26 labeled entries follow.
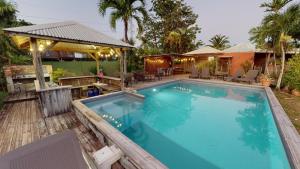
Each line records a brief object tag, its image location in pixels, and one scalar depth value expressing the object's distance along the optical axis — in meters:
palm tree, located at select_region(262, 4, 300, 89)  7.46
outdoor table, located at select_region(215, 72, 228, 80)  12.57
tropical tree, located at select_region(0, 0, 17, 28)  8.52
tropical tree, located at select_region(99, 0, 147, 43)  9.81
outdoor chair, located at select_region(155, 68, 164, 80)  12.90
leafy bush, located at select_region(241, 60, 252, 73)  13.53
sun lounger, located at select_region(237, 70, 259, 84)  10.14
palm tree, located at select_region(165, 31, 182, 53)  18.12
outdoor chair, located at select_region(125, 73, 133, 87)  9.63
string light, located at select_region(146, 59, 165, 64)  16.39
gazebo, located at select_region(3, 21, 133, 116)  4.32
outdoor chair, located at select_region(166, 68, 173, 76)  15.80
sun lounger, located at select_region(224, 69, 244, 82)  11.26
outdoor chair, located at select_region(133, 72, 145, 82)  11.03
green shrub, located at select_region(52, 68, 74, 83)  8.22
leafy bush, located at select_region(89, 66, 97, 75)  13.95
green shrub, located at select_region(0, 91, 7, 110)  5.36
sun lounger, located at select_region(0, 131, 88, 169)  1.43
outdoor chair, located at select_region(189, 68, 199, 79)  13.38
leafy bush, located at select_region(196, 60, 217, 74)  14.93
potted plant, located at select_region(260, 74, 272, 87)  9.17
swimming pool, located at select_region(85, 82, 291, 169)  3.42
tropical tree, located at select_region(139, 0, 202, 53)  20.67
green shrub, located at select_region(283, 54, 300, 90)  7.33
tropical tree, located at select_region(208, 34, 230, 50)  25.38
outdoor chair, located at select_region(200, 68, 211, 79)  12.78
